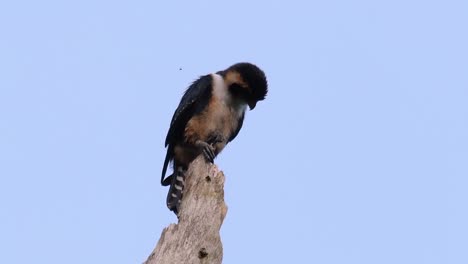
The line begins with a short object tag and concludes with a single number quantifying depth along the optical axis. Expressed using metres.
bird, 16.80
